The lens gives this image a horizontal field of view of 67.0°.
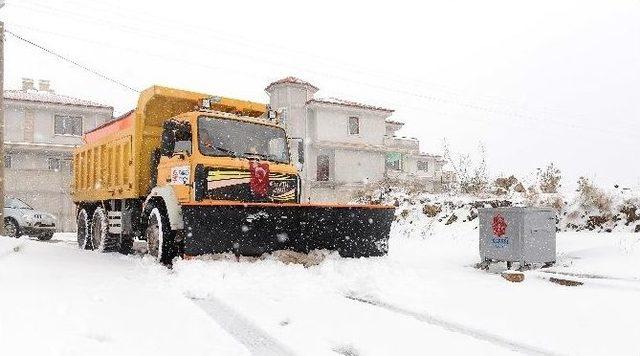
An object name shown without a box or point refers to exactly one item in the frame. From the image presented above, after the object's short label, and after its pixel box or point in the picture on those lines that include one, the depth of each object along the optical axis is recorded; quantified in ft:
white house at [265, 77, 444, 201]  102.83
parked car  50.34
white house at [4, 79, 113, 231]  87.15
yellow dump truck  21.27
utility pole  36.14
